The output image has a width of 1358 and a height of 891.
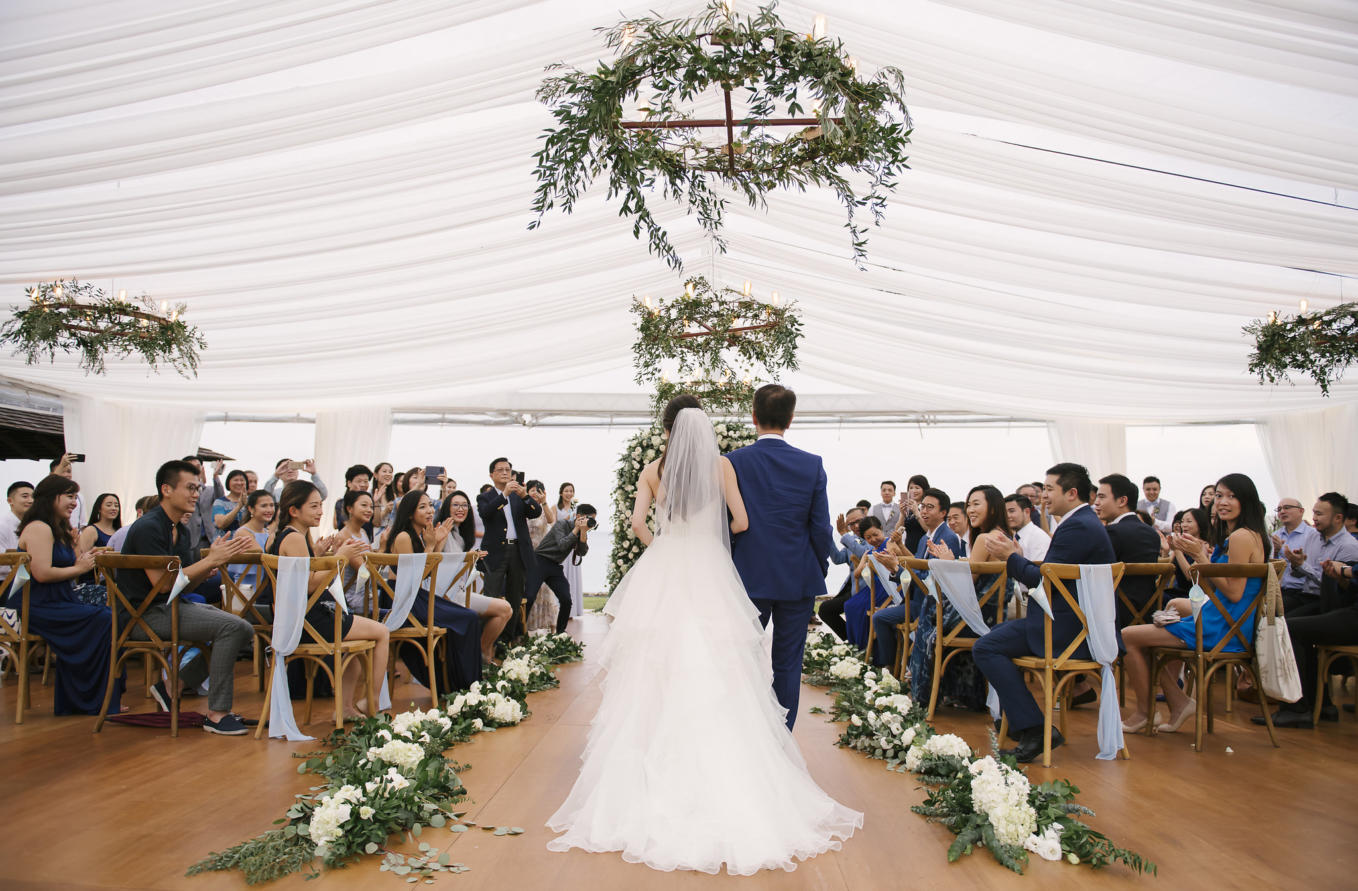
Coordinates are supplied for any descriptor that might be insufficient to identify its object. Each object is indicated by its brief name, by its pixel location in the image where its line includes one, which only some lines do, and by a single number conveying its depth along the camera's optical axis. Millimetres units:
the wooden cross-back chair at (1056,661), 4152
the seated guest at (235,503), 7270
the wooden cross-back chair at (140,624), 4516
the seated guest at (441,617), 5547
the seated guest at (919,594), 6059
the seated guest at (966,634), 5105
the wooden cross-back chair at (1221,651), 4445
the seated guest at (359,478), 6270
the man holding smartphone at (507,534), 7707
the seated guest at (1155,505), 9500
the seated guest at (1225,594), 4633
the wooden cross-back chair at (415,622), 5043
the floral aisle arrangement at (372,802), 2791
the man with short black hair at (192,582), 4620
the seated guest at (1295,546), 5992
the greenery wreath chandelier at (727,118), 3453
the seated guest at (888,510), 10367
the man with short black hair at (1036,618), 4328
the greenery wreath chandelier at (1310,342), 6305
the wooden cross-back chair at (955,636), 5051
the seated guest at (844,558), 8023
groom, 3666
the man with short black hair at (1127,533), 4824
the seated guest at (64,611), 5012
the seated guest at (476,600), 6086
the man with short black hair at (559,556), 8555
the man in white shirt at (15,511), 6711
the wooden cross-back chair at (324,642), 4492
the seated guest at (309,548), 4664
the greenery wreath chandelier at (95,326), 6633
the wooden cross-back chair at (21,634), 4941
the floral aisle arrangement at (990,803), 2951
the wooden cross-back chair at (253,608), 5012
